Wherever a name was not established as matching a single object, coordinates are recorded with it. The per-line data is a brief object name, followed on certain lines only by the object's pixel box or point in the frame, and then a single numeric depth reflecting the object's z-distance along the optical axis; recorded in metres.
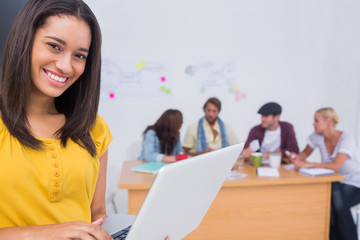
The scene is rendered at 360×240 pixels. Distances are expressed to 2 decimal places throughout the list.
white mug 2.71
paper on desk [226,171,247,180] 2.41
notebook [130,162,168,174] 2.47
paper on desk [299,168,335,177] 2.48
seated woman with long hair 2.96
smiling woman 0.84
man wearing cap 3.25
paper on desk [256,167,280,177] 2.48
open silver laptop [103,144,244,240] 0.60
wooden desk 2.39
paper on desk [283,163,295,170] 2.73
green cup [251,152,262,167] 2.78
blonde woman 2.75
